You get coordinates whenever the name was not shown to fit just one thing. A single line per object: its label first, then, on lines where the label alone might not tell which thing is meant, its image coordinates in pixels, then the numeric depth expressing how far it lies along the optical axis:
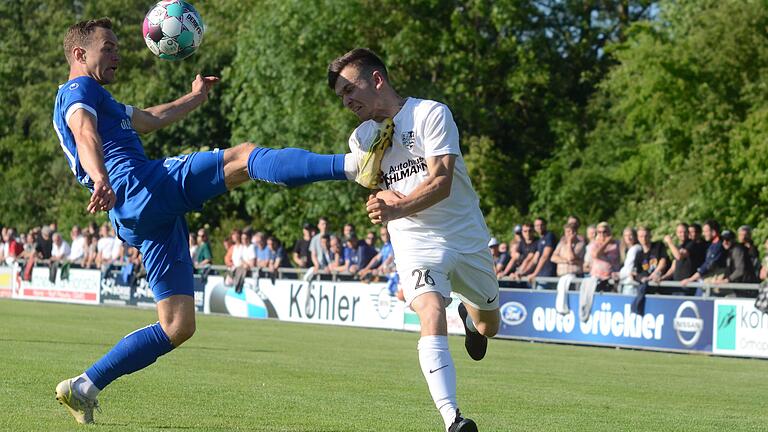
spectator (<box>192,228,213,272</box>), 32.88
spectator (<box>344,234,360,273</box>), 27.30
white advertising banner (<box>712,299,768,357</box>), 19.17
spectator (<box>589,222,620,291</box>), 21.55
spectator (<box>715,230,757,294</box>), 19.91
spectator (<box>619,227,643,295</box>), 21.12
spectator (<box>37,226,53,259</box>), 39.47
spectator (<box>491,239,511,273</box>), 24.30
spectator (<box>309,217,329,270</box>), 28.16
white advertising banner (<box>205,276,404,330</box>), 26.66
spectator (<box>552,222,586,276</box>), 22.23
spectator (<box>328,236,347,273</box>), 27.98
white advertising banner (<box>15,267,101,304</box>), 36.75
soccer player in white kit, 7.73
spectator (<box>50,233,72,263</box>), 38.41
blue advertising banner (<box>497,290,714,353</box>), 20.33
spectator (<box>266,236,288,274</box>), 29.74
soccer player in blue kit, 7.98
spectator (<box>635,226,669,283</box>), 21.12
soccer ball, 9.60
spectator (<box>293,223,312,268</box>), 29.00
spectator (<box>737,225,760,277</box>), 19.94
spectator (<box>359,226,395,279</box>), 26.06
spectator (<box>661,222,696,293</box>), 20.70
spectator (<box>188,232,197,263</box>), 33.51
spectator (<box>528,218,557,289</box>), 22.94
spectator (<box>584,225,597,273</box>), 21.86
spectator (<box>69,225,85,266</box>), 37.78
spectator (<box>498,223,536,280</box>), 23.38
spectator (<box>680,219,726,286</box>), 20.14
